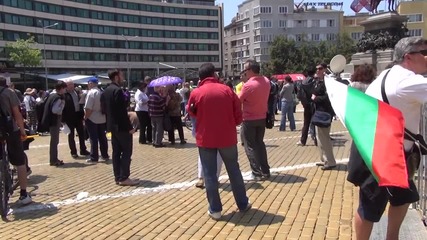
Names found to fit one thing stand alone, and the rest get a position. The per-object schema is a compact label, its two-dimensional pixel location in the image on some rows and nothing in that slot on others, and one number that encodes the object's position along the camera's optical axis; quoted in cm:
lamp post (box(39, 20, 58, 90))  7619
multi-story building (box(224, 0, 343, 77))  10594
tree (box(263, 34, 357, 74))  7775
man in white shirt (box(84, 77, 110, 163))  983
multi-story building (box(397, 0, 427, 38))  8531
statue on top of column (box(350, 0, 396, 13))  1894
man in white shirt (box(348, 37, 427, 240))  317
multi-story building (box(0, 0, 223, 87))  7744
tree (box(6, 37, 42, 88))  6212
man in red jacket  546
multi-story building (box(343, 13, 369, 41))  10112
